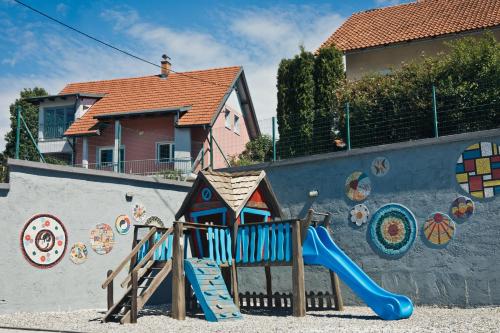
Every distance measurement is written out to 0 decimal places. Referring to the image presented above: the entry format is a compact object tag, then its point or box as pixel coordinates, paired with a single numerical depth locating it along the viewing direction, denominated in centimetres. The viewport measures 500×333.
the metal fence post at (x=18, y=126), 1363
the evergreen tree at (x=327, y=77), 1986
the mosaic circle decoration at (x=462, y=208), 1236
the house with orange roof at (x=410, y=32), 2261
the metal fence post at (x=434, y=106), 1344
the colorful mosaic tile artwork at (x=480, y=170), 1214
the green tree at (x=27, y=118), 3613
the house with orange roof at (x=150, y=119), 2802
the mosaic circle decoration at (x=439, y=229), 1259
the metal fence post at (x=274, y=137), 1581
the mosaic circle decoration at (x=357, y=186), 1402
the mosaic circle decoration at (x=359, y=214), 1395
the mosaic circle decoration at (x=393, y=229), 1316
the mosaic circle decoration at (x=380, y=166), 1379
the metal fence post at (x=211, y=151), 1739
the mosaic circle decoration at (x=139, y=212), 1543
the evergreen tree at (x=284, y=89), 2014
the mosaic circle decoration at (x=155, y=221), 1571
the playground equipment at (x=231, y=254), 1089
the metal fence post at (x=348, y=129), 1457
